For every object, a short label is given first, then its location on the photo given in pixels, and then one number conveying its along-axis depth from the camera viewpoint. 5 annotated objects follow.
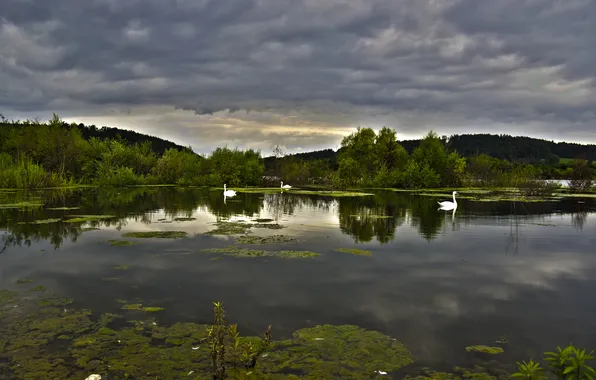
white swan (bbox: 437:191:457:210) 29.92
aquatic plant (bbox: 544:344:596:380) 5.31
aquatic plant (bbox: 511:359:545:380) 5.35
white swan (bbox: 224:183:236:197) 40.06
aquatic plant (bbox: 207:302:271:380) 6.01
